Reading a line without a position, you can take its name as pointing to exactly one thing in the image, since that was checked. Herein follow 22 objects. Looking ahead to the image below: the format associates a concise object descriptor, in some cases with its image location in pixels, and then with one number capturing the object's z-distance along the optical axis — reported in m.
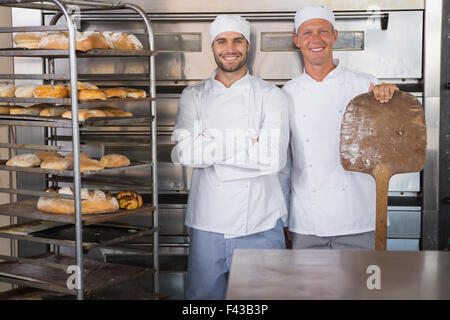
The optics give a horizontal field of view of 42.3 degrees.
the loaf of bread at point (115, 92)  2.43
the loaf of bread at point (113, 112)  2.48
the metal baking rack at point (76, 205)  2.25
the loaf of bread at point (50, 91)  2.34
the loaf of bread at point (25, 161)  2.42
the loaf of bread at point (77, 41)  2.29
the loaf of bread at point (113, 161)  2.49
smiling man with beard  2.62
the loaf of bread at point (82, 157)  2.47
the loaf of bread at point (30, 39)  2.41
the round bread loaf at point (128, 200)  2.56
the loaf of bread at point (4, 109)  2.54
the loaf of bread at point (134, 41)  2.59
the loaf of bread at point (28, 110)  2.49
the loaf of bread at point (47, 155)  2.55
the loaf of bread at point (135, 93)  2.54
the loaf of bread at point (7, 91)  2.46
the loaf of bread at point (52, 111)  2.43
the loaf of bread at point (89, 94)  2.31
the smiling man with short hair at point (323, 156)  2.66
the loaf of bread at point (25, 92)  2.43
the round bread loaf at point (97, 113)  2.36
